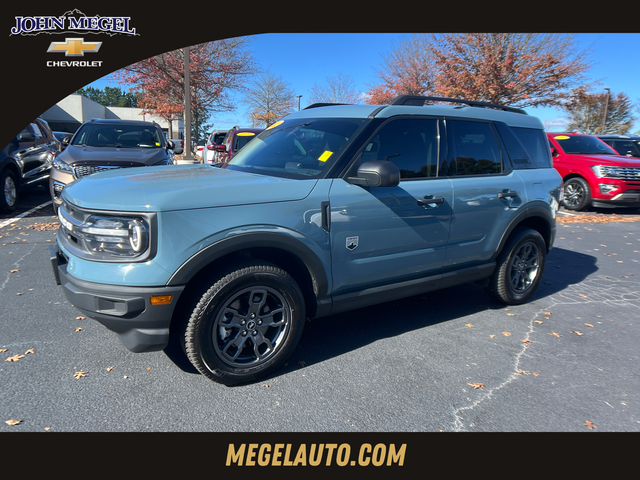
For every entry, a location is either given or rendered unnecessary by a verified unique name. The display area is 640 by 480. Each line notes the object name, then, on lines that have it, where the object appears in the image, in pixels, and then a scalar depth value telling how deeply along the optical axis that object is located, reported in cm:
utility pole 1663
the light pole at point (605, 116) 4119
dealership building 4441
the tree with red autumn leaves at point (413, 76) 2505
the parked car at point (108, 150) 700
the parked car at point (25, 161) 830
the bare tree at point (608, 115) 4306
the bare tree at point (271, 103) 3797
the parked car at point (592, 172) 1096
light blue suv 264
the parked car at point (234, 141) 1225
